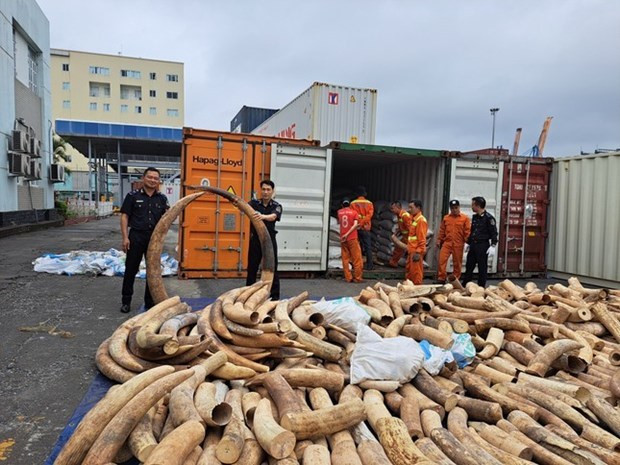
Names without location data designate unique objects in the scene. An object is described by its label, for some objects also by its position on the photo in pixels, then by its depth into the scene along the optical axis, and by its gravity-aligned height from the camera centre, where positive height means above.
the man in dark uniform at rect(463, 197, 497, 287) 7.70 -0.31
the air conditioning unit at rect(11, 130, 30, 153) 15.37 +2.07
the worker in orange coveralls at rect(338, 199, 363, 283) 8.69 -0.59
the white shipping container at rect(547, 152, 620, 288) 8.54 +0.04
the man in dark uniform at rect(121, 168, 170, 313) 5.87 -0.14
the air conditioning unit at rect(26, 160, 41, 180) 16.67 +1.22
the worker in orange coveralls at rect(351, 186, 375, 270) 9.11 +0.01
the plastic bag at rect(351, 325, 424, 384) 3.26 -1.07
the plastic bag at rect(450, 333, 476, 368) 3.76 -1.13
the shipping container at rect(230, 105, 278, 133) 19.94 +4.18
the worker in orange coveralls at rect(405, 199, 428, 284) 8.16 -0.49
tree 29.62 +3.73
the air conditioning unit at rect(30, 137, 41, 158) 16.51 +2.03
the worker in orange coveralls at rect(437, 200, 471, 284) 8.16 -0.38
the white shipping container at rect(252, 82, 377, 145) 10.50 +2.37
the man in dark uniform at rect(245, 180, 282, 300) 6.29 -0.27
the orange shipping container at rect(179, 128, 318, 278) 7.99 +0.23
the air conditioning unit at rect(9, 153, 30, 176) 15.18 +1.28
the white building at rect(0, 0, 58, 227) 15.17 +3.33
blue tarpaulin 2.56 -1.38
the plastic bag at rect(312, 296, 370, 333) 4.15 -0.94
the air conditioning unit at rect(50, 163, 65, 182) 19.92 +1.35
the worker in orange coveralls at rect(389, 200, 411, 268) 8.98 -0.19
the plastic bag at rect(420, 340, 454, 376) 3.40 -1.08
